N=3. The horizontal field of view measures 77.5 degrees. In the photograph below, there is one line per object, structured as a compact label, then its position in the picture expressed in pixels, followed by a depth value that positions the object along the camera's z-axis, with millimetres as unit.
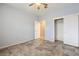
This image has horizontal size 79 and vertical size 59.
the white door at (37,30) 3534
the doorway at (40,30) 3426
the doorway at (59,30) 2960
